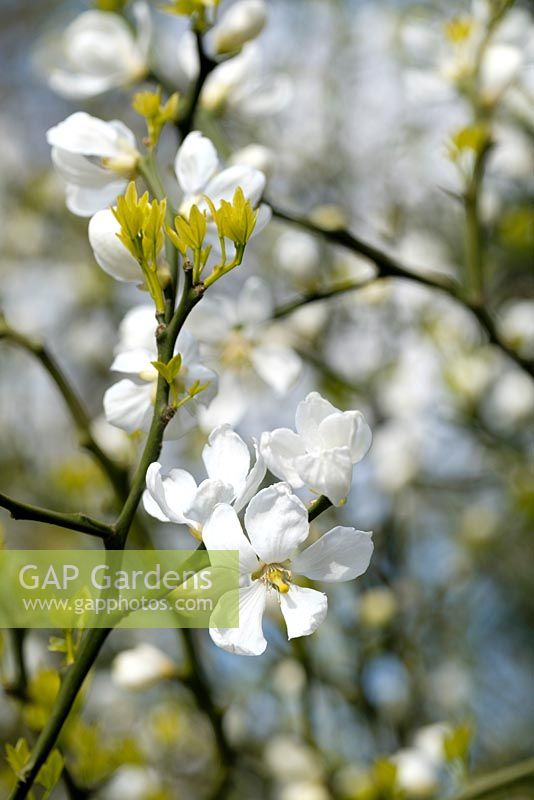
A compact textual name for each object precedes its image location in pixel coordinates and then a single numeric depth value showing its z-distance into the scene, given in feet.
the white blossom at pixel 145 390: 2.40
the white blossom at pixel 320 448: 2.22
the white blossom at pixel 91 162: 2.48
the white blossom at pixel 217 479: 2.24
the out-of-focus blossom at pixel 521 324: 4.74
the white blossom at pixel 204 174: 2.41
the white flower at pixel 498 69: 3.25
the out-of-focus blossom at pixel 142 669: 2.99
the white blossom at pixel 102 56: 2.88
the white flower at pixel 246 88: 2.91
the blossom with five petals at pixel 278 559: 2.20
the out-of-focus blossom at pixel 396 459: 4.90
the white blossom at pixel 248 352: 2.83
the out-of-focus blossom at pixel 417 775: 3.23
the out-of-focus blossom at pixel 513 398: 4.96
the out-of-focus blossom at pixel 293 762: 3.94
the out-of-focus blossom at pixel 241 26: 2.76
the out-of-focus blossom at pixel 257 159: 2.82
